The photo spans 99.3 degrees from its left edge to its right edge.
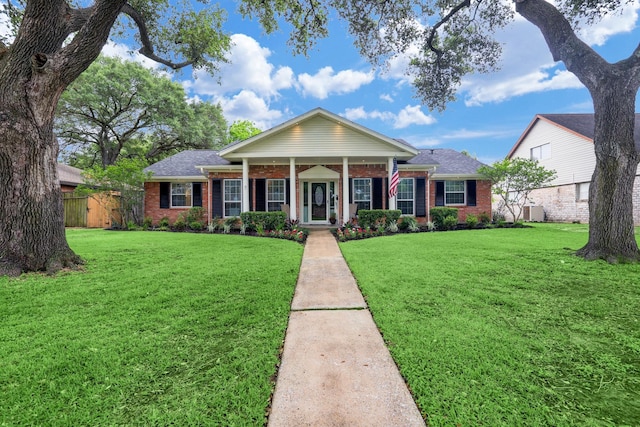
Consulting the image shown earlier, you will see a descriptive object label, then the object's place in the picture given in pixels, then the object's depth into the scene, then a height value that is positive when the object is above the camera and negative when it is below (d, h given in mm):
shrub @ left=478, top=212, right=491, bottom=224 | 13157 -329
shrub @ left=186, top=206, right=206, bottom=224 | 13180 -20
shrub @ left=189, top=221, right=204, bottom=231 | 12566 -572
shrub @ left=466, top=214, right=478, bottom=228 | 12411 -445
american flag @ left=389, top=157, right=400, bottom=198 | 11164 +1238
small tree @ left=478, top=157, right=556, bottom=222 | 12836 +1793
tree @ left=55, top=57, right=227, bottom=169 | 20500 +8011
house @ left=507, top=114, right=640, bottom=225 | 15797 +3152
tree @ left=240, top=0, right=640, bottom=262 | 5582 +5159
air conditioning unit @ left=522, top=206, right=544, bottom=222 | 18656 -156
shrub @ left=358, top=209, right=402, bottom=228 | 11117 -207
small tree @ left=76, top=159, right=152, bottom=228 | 12312 +1308
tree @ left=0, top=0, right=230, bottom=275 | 4750 +1718
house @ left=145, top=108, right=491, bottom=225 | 11969 +1719
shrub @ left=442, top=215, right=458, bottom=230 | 12062 -511
